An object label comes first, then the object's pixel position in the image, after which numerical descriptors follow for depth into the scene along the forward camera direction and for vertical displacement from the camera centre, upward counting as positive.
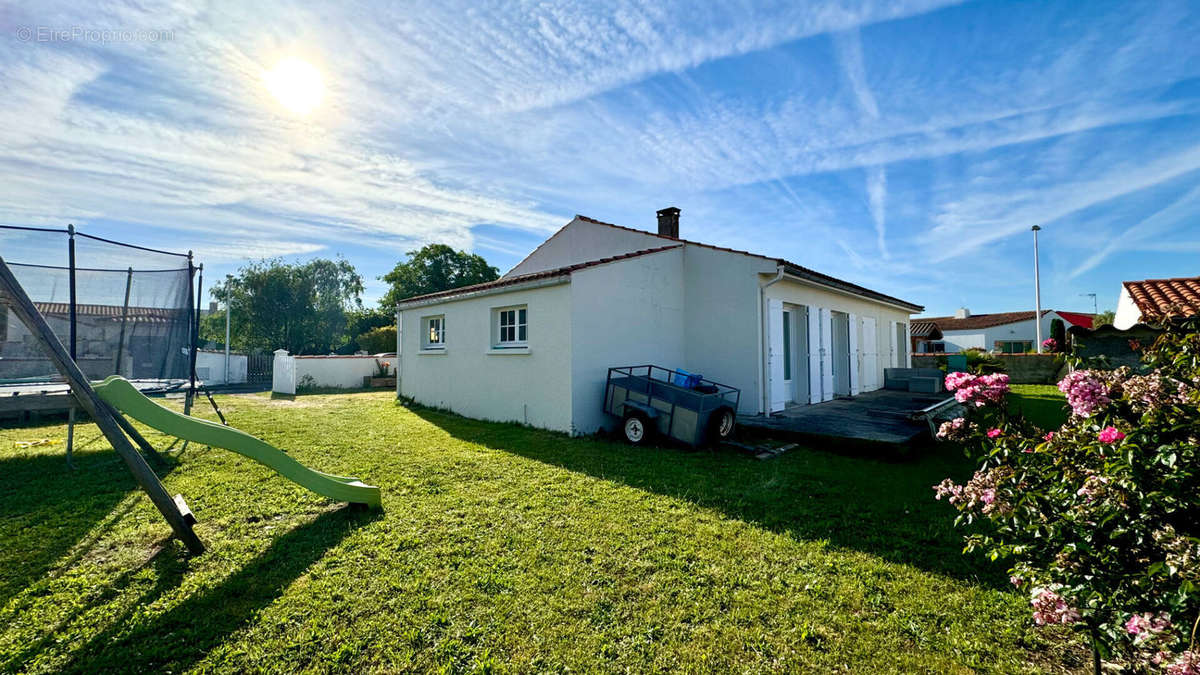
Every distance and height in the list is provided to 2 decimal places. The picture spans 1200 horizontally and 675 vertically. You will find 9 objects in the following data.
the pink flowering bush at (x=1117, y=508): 1.71 -0.71
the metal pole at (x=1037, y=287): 24.14 +3.09
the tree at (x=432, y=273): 36.44 +6.13
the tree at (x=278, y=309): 35.28 +3.21
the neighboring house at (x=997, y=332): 36.88 +1.19
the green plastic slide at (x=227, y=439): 3.78 -0.76
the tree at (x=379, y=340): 29.27 +0.61
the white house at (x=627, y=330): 8.41 +0.38
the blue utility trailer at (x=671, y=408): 7.27 -1.00
